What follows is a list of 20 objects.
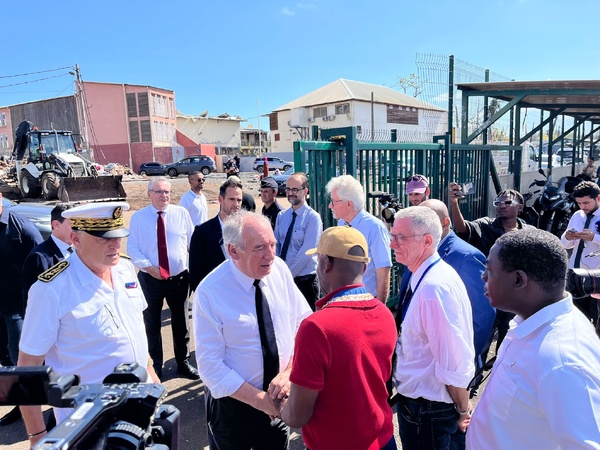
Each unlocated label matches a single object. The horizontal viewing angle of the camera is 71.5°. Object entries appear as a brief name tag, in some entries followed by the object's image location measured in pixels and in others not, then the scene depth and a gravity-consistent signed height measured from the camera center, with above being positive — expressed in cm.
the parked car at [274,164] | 3634 -29
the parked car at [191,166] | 3328 -8
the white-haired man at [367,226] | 337 -56
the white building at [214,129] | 5447 +462
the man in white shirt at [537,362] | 118 -64
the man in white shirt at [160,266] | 408 -98
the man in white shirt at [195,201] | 572 -49
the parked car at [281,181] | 1880 -100
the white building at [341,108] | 3981 +499
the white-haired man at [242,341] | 200 -87
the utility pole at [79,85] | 2685 +553
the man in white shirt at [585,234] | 407 -84
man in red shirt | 158 -78
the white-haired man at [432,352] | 197 -95
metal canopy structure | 845 +122
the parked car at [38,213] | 644 -68
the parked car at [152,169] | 3475 -21
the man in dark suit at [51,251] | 294 -60
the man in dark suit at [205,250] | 380 -78
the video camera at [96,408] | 88 -55
